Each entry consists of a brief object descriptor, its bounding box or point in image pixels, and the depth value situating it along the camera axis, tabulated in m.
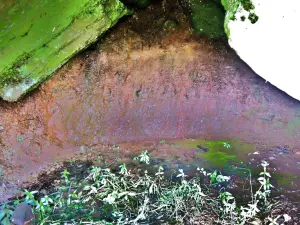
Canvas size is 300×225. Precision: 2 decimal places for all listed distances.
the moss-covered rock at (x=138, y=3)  2.08
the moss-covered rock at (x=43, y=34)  1.78
